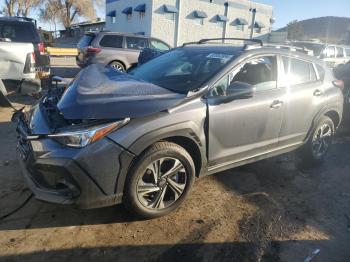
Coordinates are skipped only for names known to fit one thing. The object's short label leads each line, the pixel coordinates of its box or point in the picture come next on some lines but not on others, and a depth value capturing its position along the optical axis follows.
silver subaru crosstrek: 2.96
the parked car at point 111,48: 11.71
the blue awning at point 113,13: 31.31
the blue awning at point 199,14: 27.50
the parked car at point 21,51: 7.32
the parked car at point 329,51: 15.38
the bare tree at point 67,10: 54.47
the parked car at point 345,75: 7.57
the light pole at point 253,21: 31.41
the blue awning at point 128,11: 27.56
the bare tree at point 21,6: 48.17
